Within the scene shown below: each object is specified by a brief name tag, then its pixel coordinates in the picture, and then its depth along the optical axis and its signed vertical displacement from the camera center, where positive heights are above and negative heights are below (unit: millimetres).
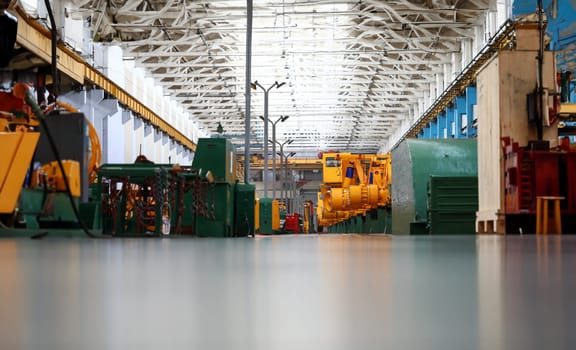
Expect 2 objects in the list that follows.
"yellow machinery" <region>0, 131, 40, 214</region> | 8289 +423
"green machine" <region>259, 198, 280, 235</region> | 25891 -647
